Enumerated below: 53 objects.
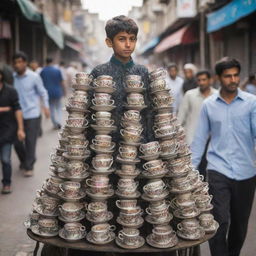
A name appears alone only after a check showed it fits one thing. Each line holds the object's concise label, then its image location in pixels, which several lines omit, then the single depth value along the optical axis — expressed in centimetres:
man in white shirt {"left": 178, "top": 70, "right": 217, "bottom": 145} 617
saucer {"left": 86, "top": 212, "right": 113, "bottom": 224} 314
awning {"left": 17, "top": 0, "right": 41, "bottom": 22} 1119
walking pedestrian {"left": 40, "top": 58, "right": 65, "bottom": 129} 1303
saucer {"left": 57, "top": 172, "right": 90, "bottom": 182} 321
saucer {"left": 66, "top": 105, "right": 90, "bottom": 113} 331
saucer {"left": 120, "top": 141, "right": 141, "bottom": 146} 326
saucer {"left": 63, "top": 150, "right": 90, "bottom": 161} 322
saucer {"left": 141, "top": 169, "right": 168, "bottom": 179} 319
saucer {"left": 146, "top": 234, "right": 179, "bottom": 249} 308
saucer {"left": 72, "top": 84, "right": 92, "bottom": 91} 337
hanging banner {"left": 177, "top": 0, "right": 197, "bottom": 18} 1741
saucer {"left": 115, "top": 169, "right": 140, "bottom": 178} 321
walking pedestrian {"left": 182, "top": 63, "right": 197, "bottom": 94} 878
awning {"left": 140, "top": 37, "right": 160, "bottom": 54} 3193
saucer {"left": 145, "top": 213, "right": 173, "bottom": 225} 315
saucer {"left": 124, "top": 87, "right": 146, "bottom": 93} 336
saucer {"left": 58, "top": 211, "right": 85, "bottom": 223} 318
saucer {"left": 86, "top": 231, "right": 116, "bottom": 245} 310
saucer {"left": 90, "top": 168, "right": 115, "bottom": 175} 319
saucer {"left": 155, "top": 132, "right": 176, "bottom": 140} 335
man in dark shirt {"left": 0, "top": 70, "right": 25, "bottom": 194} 654
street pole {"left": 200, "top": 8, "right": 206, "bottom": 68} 1667
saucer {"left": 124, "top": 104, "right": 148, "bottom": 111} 332
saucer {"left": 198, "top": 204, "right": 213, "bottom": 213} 351
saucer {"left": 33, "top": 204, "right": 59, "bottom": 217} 332
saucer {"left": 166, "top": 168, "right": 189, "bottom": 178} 330
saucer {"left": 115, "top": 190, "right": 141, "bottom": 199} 317
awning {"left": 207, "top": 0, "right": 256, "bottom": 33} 920
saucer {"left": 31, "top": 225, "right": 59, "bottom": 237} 326
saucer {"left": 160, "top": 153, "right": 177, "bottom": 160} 332
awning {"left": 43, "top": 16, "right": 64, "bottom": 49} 1475
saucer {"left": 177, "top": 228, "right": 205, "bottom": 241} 321
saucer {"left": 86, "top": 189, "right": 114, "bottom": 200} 316
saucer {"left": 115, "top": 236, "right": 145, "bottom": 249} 306
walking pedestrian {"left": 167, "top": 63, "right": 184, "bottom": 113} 912
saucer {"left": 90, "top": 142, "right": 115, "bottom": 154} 323
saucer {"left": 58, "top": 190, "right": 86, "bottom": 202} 320
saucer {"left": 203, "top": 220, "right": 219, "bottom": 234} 344
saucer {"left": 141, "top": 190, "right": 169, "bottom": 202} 315
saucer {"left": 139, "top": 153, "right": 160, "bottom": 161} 323
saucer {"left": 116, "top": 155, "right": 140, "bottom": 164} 321
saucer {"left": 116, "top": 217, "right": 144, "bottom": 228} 314
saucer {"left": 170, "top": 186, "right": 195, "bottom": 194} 328
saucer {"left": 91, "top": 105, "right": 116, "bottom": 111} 328
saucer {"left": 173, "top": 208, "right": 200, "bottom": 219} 328
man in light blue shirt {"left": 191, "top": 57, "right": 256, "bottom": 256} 385
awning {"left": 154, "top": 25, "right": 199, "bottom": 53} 1850
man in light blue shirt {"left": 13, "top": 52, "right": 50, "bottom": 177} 772
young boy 340
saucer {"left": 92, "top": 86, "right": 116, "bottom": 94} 331
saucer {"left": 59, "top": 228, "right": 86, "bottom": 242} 314
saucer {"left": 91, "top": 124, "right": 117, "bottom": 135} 326
